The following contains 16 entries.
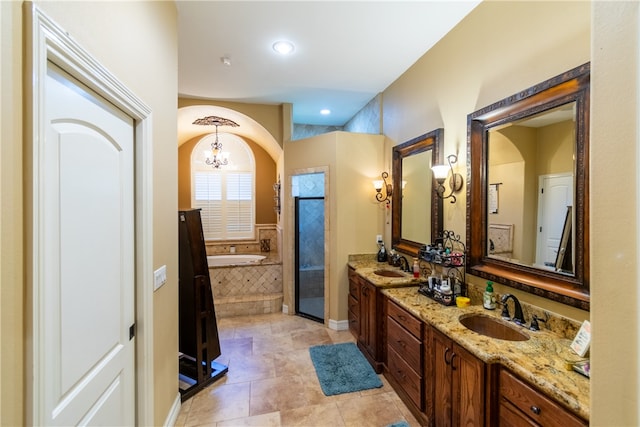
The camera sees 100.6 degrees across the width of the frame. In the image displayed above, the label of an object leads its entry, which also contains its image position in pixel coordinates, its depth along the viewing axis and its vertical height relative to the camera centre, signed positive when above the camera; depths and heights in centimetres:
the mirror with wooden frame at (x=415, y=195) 261 +17
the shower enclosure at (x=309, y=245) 389 -54
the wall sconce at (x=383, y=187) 353 +30
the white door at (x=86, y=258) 90 -20
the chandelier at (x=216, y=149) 432 +116
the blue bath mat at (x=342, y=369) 242 -160
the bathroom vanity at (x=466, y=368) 114 -86
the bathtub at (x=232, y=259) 530 -99
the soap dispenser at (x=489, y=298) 192 -64
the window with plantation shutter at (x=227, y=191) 551 +40
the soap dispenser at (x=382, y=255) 350 -59
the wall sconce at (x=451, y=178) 234 +31
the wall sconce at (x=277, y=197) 512 +27
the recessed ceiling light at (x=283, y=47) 265 +166
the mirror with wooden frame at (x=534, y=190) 144 +14
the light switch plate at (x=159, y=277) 167 -45
